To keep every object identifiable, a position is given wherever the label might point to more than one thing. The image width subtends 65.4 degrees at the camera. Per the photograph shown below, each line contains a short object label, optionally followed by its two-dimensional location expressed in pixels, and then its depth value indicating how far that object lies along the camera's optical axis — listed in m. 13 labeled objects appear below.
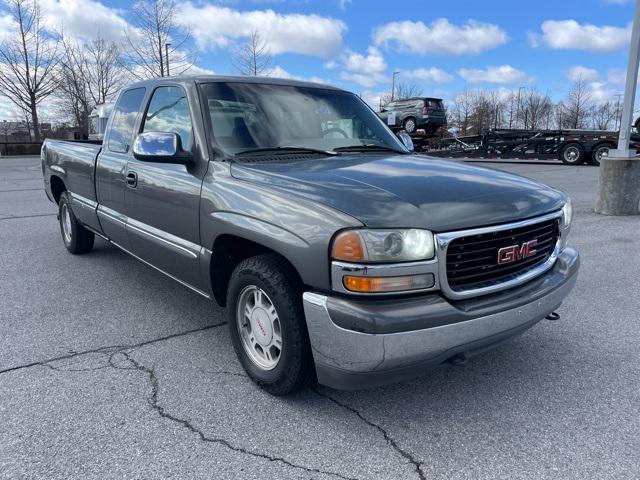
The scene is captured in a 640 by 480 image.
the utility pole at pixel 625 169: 8.25
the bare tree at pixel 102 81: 37.65
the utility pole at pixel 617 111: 55.59
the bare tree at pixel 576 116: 55.16
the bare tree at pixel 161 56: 25.62
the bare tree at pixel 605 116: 57.75
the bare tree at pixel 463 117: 53.72
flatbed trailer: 19.50
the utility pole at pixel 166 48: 25.66
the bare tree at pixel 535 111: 56.75
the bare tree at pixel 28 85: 35.42
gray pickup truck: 2.24
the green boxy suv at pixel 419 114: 23.31
